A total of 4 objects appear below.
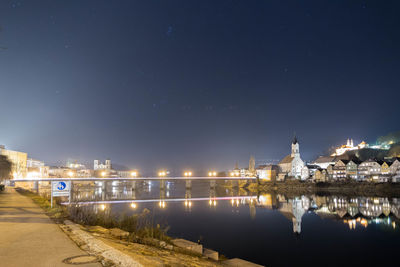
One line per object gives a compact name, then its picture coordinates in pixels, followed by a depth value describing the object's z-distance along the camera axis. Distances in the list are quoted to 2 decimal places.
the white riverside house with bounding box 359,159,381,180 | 106.62
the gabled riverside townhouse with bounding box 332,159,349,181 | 122.44
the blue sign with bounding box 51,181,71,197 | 17.38
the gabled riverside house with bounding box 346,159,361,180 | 117.21
